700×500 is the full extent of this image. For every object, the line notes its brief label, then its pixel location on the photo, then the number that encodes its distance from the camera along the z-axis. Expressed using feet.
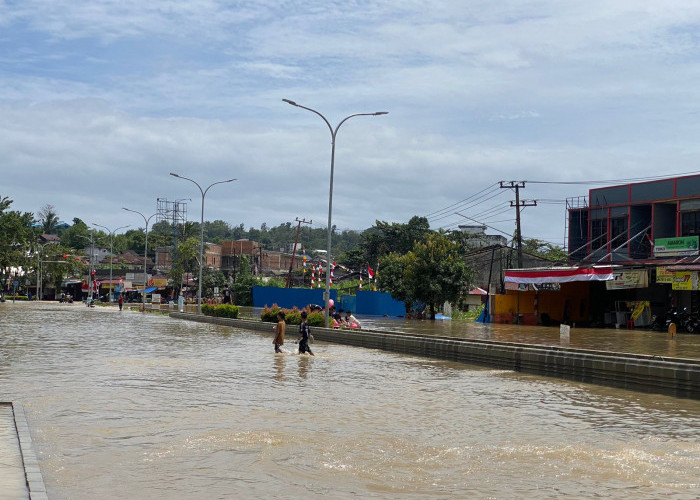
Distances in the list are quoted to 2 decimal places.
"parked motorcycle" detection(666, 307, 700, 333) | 108.27
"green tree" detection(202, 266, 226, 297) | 301.84
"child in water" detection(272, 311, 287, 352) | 78.64
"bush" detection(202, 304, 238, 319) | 153.69
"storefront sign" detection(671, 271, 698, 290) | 106.11
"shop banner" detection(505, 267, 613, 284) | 120.06
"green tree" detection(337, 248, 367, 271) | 290.15
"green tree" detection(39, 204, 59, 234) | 463.05
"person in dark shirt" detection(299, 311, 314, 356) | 75.82
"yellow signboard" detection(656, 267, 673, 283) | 109.40
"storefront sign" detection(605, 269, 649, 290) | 114.32
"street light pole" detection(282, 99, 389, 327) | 105.39
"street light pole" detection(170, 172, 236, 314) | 170.72
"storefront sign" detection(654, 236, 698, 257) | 118.21
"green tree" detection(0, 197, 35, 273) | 307.78
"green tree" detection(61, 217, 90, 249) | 461.37
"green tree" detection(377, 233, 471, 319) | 155.63
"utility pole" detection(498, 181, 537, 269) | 159.22
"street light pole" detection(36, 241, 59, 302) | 331.47
